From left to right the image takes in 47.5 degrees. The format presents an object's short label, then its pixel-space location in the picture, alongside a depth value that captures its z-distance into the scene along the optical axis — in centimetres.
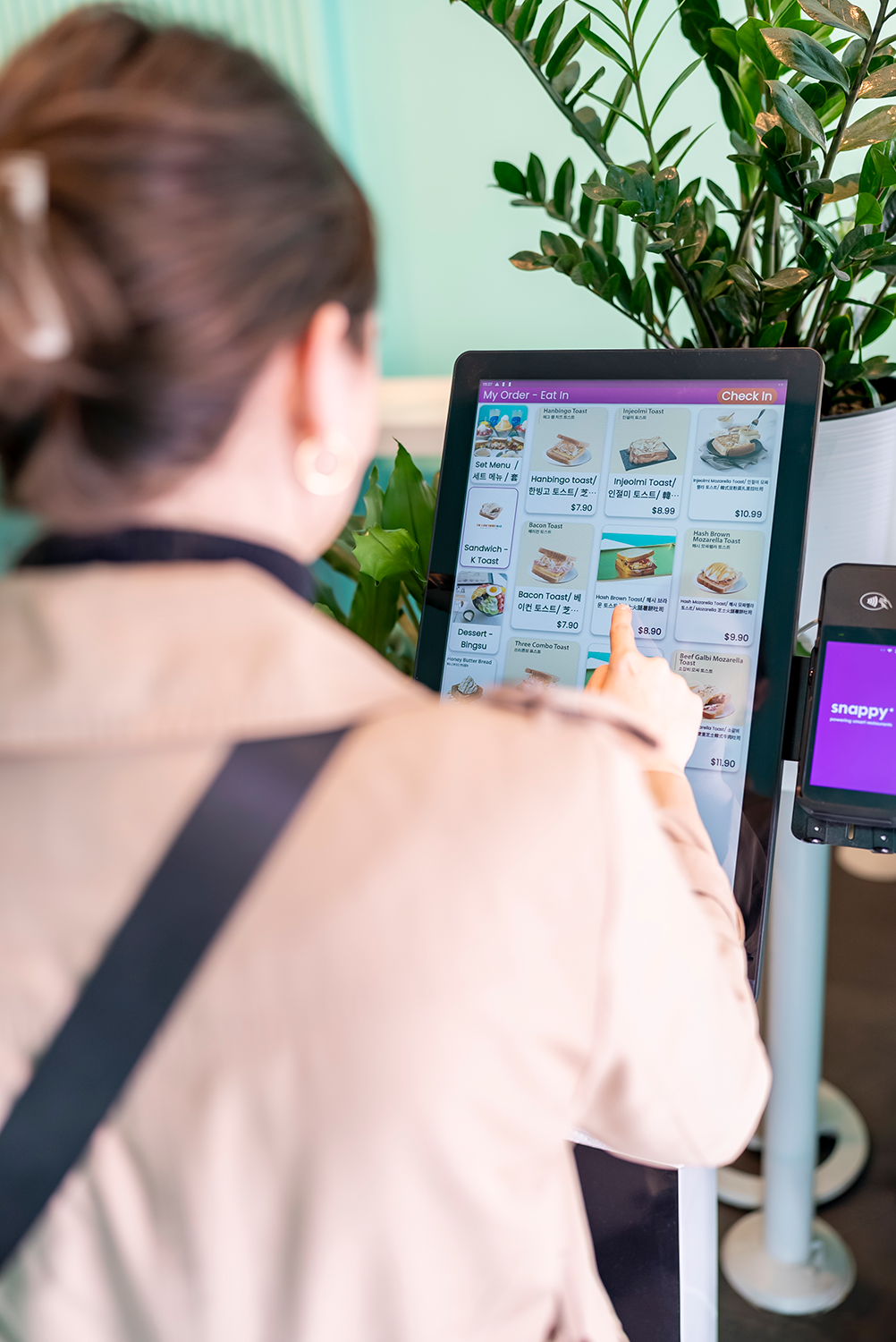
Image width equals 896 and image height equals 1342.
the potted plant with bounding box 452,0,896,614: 94
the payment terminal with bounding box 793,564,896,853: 83
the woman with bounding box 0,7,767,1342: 42
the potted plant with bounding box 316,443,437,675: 118
